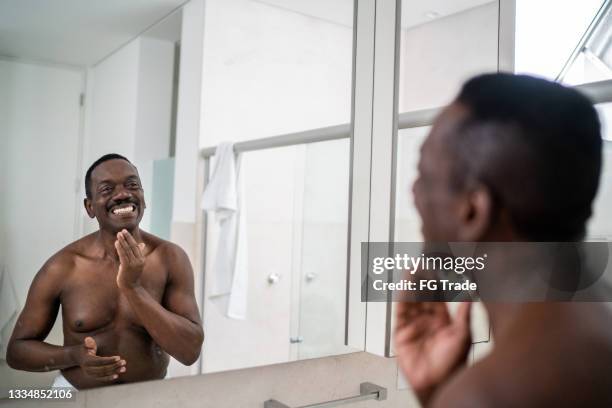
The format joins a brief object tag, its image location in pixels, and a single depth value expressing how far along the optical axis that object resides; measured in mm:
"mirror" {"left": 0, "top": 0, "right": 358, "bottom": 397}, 669
